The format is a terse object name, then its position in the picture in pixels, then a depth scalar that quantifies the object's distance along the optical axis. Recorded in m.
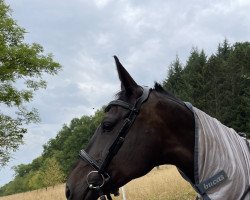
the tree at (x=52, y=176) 41.03
